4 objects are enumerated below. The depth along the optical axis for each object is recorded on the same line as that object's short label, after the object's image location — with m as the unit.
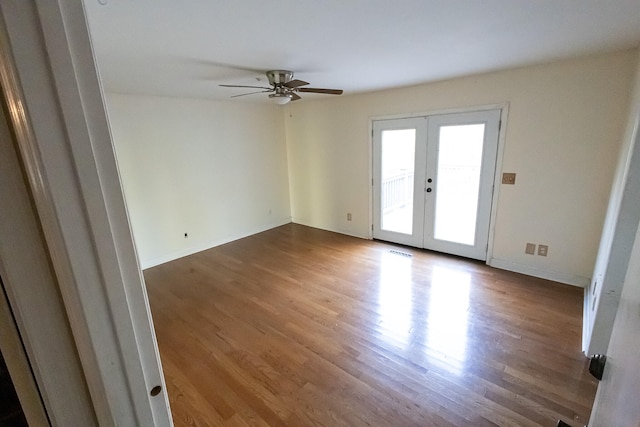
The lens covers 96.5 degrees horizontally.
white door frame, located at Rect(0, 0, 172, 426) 0.45
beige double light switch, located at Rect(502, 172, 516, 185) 3.23
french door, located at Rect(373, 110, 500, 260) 3.44
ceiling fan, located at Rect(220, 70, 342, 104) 2.65
